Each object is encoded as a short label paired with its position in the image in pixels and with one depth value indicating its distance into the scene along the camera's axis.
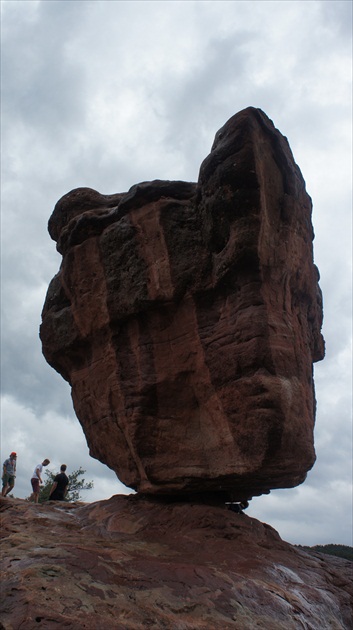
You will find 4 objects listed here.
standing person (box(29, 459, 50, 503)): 13.65
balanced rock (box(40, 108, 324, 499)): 8.02
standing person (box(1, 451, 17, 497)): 13.23
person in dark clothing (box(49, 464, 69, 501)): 12.40
